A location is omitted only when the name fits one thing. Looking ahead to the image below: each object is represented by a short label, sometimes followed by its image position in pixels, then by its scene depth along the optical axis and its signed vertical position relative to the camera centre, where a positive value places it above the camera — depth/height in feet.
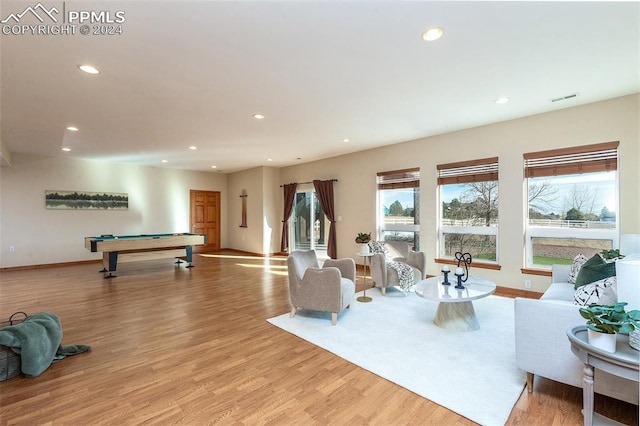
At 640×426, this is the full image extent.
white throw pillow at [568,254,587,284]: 11.18 -2.13
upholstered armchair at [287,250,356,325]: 11.08 -2.93
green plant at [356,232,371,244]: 15.52 -1.37
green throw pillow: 8.49 -1.77
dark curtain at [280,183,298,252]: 28.19 +0.43
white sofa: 5.95 -3.03
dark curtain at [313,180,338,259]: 24.32 +0.10
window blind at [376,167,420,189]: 19.24 +2.33
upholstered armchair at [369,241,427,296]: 14.93 -3.00
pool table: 19.11 -2.09
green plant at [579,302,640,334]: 4.82 -1.82
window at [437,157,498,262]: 16.16 +0.20
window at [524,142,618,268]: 12.82 +0.42
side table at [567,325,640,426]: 4.70 -2.48
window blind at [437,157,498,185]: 15.92 +2.34
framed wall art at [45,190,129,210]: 23.53 +1.23
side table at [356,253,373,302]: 14.24 -4.19
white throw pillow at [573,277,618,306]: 6.68 -1.94
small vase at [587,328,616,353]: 5.00 -2.22
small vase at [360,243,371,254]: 14.51 -1.73
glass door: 26.32 -1.08
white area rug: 6.91 -4.25
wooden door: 31.50 -0.22
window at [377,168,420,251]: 19.40 +0.46
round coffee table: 10.27 -3.37
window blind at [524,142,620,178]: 12.68 +2.37
